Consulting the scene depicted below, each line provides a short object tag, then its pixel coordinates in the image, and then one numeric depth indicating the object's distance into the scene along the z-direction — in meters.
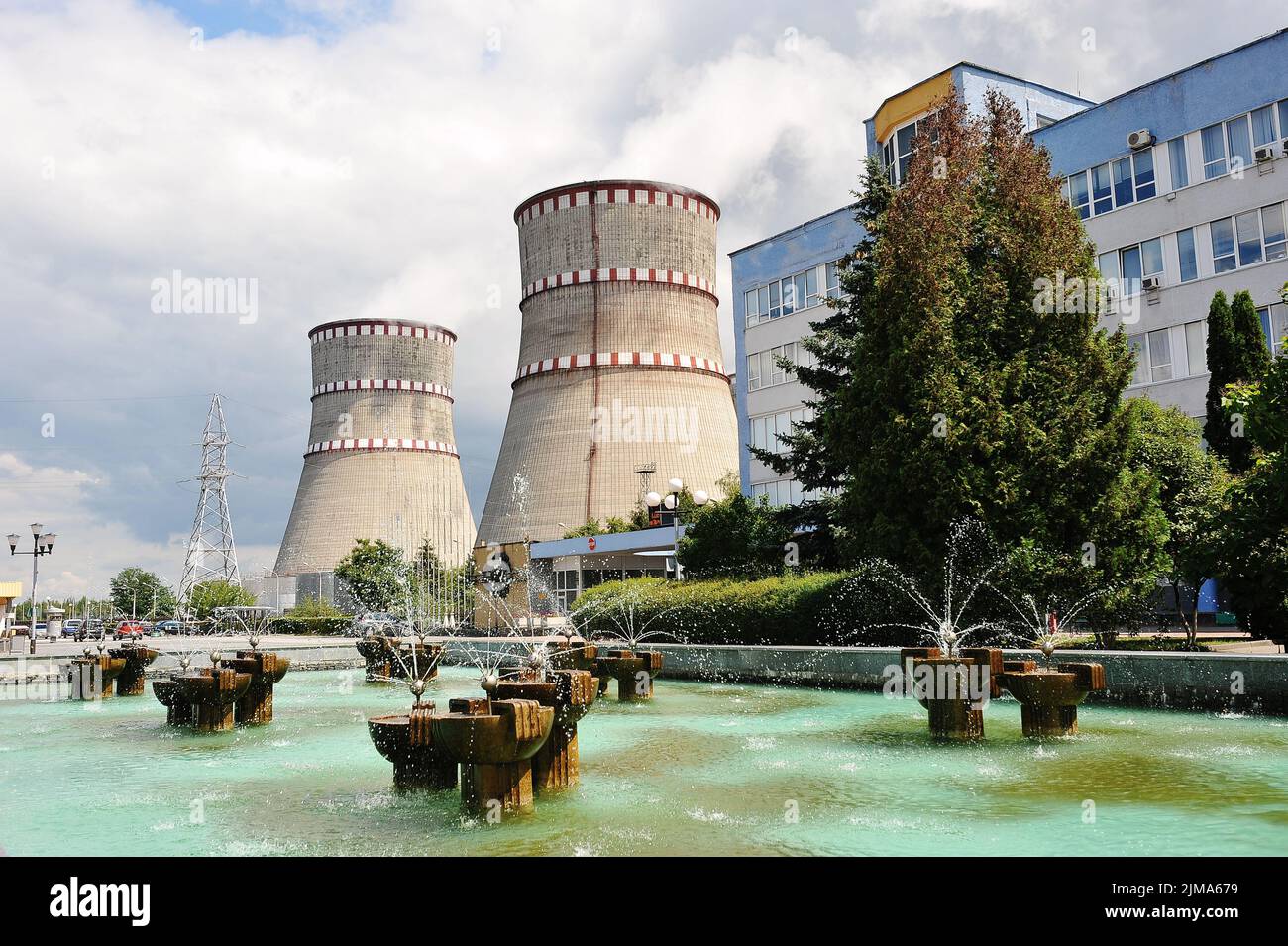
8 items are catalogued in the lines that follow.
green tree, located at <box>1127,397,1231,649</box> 14.80
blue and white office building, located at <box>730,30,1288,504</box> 21.47
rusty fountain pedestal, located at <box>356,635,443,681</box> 16.03
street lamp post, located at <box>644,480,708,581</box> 22.71
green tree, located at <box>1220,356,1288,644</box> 11.03
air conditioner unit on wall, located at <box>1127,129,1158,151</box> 23.45
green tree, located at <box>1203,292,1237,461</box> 19.31
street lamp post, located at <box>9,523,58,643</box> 28.03
